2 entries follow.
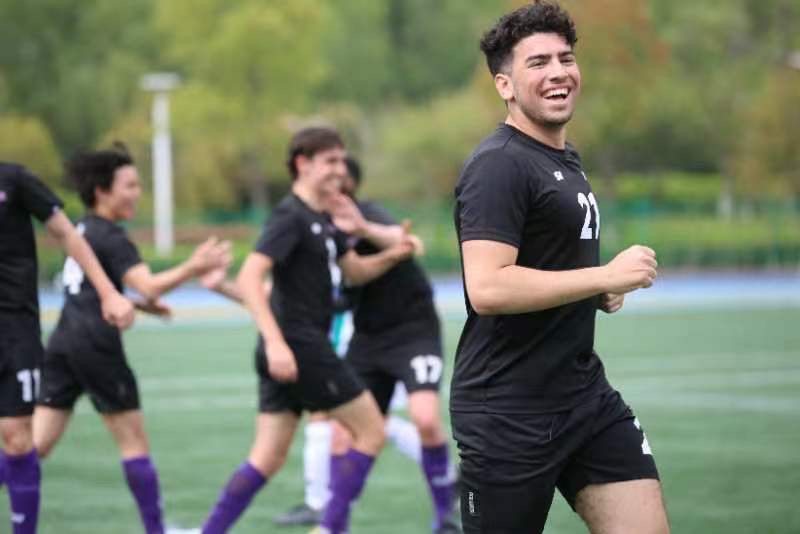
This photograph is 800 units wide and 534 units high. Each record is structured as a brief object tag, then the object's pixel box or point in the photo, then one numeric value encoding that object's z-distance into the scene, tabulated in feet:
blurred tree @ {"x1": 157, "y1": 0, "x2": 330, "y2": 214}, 152.97
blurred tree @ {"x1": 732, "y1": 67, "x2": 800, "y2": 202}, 151.84
